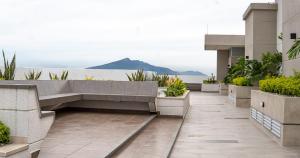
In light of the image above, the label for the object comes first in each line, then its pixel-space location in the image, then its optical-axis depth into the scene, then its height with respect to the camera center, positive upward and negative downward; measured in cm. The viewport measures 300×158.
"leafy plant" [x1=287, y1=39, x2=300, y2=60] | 668 +64
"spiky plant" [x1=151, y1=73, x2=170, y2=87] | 1499 +9
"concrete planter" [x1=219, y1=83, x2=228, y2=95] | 2557 -51
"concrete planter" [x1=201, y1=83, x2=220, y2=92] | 2933 -45
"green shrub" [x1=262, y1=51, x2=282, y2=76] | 1492 +79
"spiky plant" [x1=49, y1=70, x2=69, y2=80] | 1248 +13
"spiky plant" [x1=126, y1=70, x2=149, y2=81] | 1295 +17
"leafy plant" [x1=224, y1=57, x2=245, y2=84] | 1769 +64
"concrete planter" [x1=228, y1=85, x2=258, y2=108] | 1591 -63
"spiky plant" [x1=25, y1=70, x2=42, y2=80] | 1146 +14
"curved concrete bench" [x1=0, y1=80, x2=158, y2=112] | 1090 -42
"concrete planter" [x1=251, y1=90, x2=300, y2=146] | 693 -74
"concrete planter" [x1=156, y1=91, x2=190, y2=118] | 1113 -76
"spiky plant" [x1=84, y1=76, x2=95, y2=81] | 1240 +8
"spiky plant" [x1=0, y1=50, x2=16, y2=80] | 1000 +26
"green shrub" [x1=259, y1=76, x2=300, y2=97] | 719 -7
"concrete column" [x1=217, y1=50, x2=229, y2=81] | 3080 +164
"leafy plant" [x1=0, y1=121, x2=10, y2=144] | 438 -68
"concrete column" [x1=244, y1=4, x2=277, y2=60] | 1736 +266
